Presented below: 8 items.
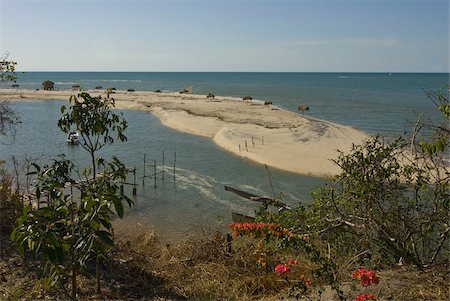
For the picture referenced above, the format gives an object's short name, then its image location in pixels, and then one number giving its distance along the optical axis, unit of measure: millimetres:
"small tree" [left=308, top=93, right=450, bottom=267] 6418
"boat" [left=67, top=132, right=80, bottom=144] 26781
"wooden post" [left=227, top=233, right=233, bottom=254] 8125
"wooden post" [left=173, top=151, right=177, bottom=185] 23562
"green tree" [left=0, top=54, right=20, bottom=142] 9352
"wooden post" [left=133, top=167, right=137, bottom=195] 17788
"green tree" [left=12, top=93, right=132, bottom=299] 4375
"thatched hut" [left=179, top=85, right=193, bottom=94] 76062
